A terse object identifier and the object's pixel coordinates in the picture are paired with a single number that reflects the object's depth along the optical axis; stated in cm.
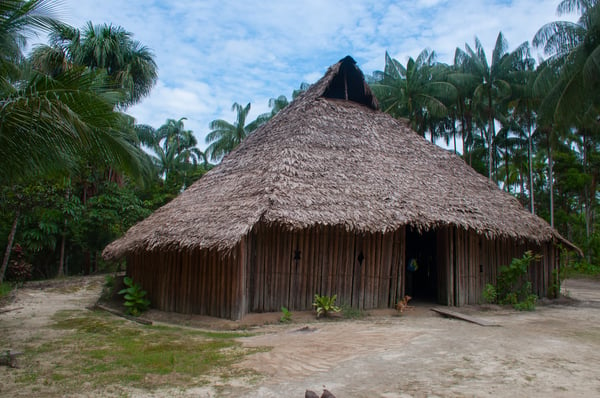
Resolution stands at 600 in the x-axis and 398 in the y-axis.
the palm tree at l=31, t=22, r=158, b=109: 1681
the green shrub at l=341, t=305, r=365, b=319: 912
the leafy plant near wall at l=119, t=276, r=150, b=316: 997
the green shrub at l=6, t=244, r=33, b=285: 1591
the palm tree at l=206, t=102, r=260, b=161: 3247
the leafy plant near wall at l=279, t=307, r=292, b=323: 855
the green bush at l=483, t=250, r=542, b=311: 1062
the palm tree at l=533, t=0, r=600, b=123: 1423
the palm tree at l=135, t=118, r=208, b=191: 2814
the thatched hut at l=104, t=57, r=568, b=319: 879
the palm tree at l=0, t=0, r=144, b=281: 562
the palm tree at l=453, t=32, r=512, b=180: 2425
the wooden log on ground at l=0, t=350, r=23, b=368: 553
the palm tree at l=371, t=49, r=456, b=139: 2475
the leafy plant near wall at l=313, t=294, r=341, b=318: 897
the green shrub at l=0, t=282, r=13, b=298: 1252
